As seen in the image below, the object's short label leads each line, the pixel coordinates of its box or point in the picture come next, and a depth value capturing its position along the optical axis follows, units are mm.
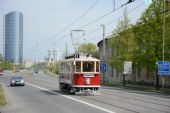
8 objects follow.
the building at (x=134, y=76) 63781
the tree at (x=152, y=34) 51531
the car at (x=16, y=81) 56938
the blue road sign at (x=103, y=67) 69244
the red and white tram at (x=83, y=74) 33219
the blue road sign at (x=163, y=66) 47906
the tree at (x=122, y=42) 62031
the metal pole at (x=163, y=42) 48281
